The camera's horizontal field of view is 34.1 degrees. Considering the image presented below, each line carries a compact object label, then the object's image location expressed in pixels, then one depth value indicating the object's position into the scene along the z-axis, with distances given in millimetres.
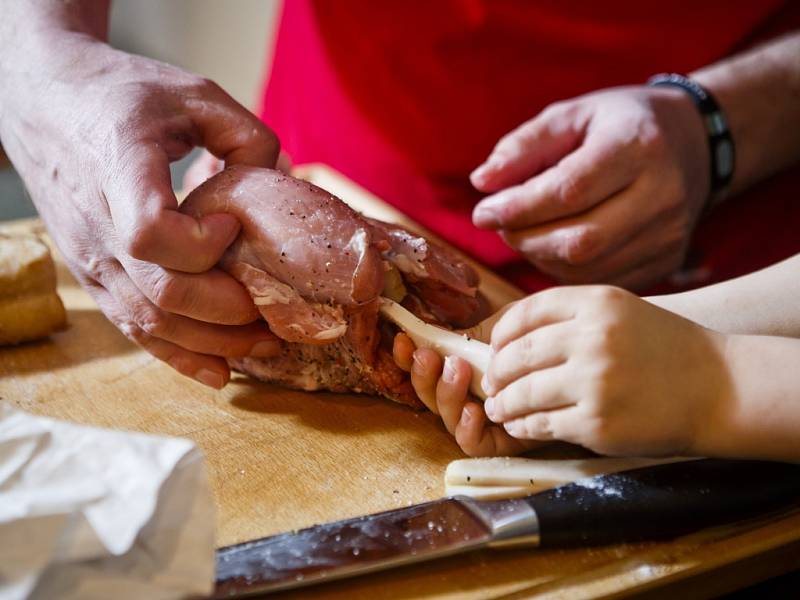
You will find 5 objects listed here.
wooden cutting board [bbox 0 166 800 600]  449
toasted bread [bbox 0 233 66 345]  611
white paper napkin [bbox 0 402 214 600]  401
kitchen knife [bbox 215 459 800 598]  439
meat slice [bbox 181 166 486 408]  525
